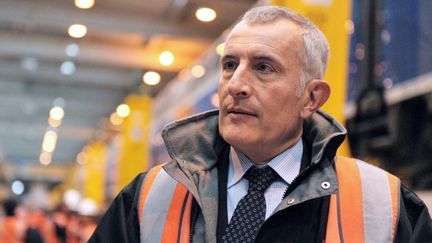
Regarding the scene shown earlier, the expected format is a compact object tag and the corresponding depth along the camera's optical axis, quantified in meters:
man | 1.70
